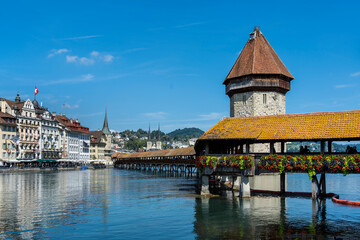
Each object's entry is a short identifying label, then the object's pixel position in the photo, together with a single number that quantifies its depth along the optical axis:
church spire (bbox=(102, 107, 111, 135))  153.60
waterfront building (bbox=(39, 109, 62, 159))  95.19
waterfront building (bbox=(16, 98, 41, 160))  85.88
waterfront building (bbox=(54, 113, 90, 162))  108.03
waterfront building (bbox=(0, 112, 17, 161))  78.56
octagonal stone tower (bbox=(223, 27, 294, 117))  55.84
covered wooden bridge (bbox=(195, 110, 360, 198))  22.98
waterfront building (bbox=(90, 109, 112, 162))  134.90
